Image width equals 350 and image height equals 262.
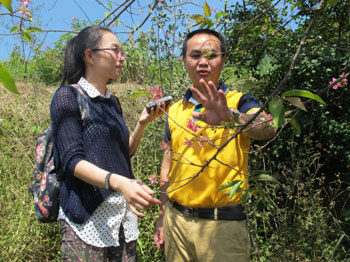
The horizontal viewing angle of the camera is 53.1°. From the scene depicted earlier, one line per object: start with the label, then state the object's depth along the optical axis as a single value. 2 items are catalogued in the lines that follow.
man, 1.52
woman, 1.48
